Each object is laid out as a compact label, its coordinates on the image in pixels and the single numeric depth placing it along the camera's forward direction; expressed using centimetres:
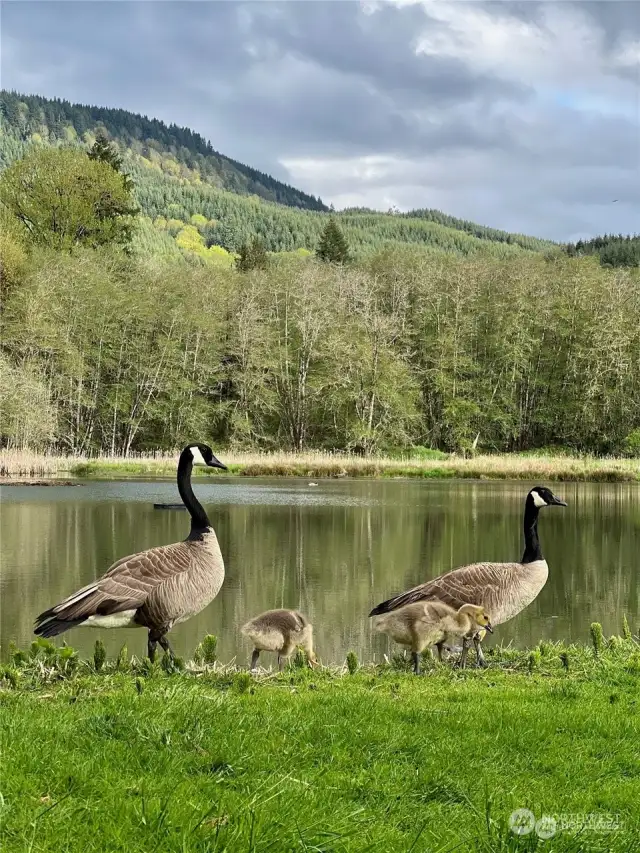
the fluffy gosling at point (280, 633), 878
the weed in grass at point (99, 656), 789
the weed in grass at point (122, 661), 798
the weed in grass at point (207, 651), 831
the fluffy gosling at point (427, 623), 831
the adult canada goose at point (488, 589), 901
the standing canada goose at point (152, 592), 788
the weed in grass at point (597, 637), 918
